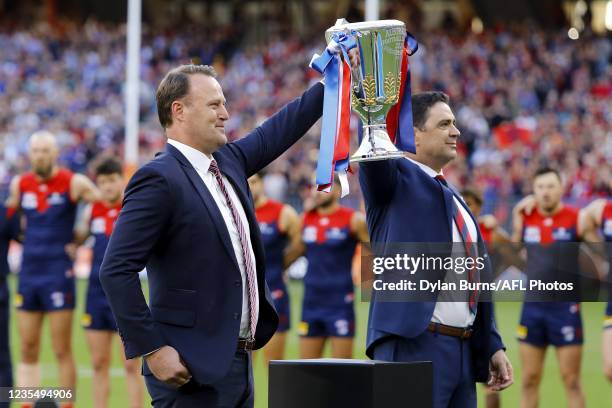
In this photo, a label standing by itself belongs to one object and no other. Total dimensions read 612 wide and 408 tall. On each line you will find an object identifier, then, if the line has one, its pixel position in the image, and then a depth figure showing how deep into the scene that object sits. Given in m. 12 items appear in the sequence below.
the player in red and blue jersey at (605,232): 15.48
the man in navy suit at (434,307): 10.32
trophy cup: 9.74
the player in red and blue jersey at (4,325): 17.77
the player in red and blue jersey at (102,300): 18.14
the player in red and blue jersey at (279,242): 20.80
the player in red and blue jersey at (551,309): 17.72
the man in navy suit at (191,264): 8.51
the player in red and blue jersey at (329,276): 20.00
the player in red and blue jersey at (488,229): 17.77
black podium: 8.52
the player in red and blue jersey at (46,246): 19.23
